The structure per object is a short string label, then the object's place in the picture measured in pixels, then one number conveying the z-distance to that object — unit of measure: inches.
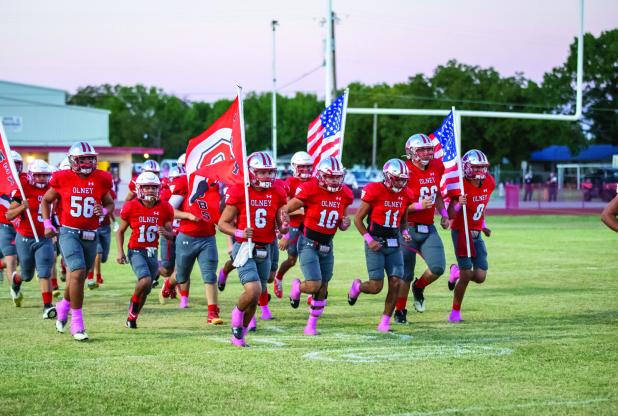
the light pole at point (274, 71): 2418.6
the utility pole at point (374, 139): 3119.1
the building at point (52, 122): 2679.6
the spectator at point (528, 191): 2089.1
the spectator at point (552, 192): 2074.3
